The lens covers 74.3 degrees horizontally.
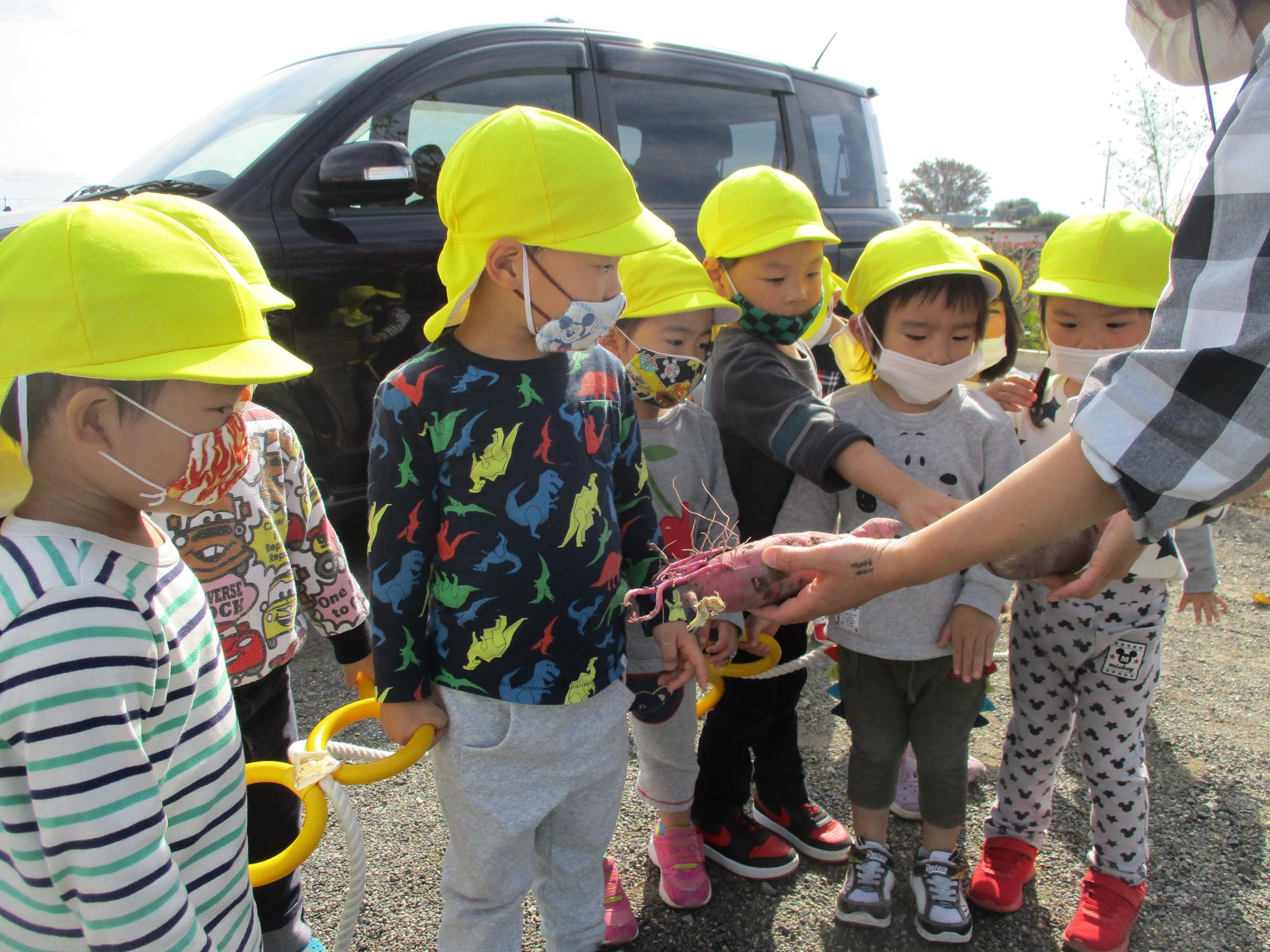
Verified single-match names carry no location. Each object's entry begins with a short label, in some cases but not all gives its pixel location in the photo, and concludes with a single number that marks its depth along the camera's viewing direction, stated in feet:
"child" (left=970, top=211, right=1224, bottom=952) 6.73
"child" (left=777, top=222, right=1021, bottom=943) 6.56
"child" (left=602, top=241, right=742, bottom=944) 6.79
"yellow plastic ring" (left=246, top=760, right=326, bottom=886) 4.12
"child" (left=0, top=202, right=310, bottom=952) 3.14
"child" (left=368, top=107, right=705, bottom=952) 4.79
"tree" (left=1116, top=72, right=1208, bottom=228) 32.73
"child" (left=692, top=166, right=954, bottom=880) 6.54
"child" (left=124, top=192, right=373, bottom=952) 5.41
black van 10.50
